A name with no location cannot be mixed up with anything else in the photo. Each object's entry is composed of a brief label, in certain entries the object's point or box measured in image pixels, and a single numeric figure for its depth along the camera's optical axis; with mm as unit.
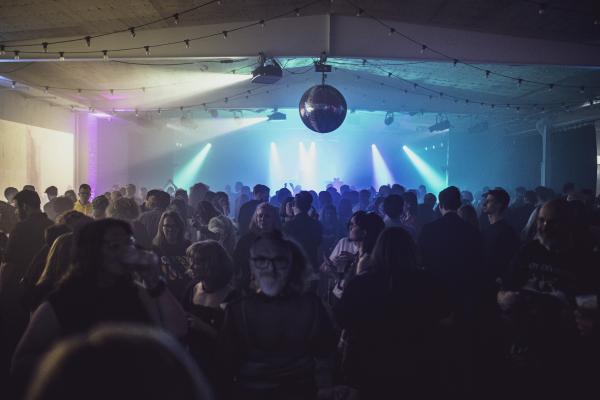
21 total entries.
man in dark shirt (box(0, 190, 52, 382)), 4020
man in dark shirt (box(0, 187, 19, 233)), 6125
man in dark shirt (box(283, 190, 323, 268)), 5160
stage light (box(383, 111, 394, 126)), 12772
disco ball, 6500
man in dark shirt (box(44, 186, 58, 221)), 7149
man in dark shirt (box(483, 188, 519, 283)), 4406
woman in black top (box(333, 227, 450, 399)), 2500
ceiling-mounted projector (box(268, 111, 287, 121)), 12639
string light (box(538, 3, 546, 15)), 5656
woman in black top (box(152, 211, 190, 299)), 3725
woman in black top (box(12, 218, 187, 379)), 1795
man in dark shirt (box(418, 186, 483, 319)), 4176
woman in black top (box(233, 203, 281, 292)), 4207
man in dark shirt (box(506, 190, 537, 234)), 6816
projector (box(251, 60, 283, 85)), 6844
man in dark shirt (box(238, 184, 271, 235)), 6250
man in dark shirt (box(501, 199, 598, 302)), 2533
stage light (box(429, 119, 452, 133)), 14048
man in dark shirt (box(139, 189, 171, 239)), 5273
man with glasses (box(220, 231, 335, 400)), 2092
